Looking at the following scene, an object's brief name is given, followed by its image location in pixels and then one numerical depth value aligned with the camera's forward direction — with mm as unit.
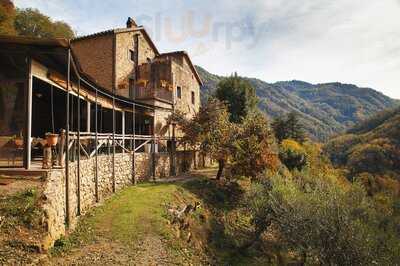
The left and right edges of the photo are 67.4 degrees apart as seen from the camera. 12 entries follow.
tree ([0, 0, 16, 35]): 29084
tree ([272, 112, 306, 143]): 48762
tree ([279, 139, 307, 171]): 32656
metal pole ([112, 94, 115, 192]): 15438
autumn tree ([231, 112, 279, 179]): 21594
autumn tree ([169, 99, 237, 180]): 22281
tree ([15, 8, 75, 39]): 36688
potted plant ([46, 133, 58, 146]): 9844
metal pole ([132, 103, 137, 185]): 18016
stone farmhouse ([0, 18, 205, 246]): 9477
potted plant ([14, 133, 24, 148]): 11016
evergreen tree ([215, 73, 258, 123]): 37750
